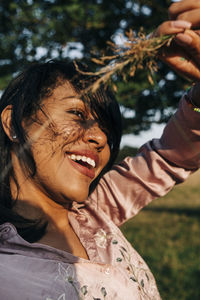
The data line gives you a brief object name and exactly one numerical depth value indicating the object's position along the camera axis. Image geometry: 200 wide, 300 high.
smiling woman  0.54
